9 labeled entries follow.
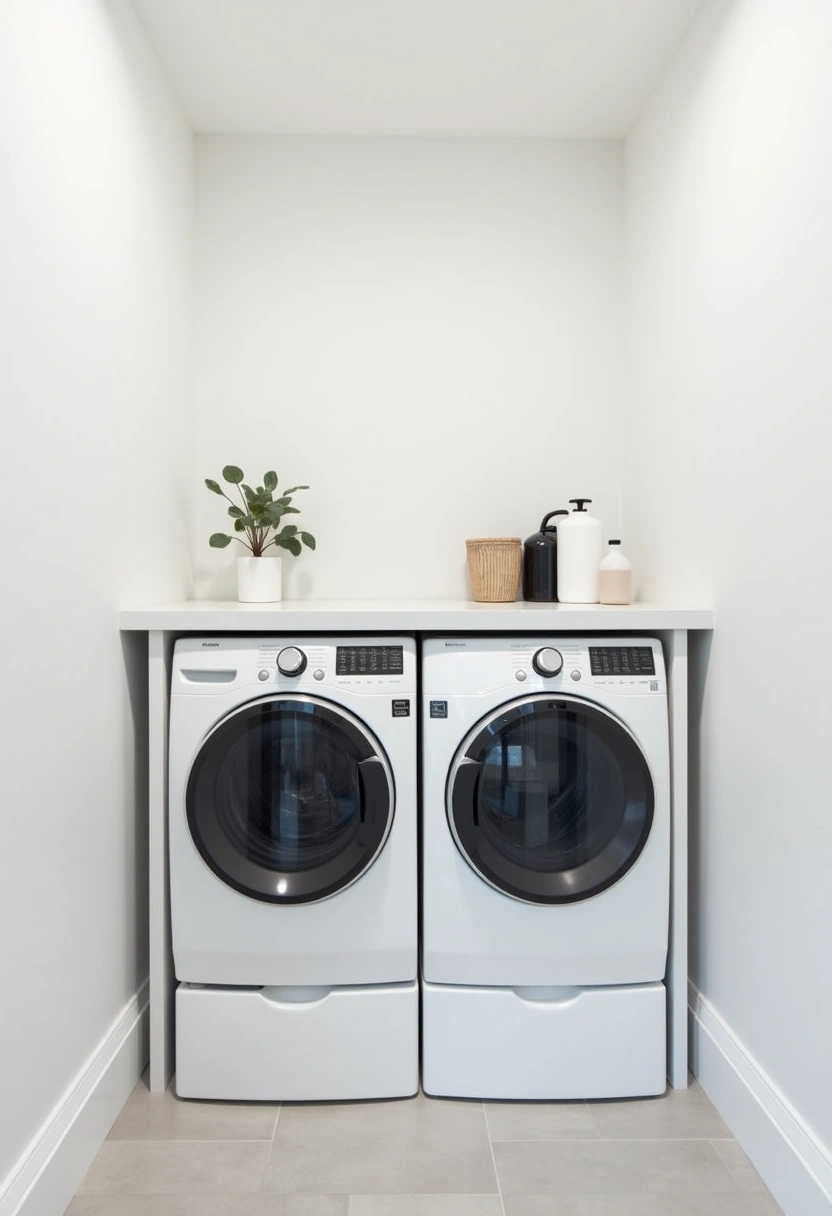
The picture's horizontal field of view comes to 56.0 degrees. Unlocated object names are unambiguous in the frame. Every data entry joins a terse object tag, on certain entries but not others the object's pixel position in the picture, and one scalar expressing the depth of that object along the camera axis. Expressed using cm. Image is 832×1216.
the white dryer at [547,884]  171
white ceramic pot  221
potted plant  217
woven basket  217
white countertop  173
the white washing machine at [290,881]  170
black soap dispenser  221
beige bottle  205
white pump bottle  212
